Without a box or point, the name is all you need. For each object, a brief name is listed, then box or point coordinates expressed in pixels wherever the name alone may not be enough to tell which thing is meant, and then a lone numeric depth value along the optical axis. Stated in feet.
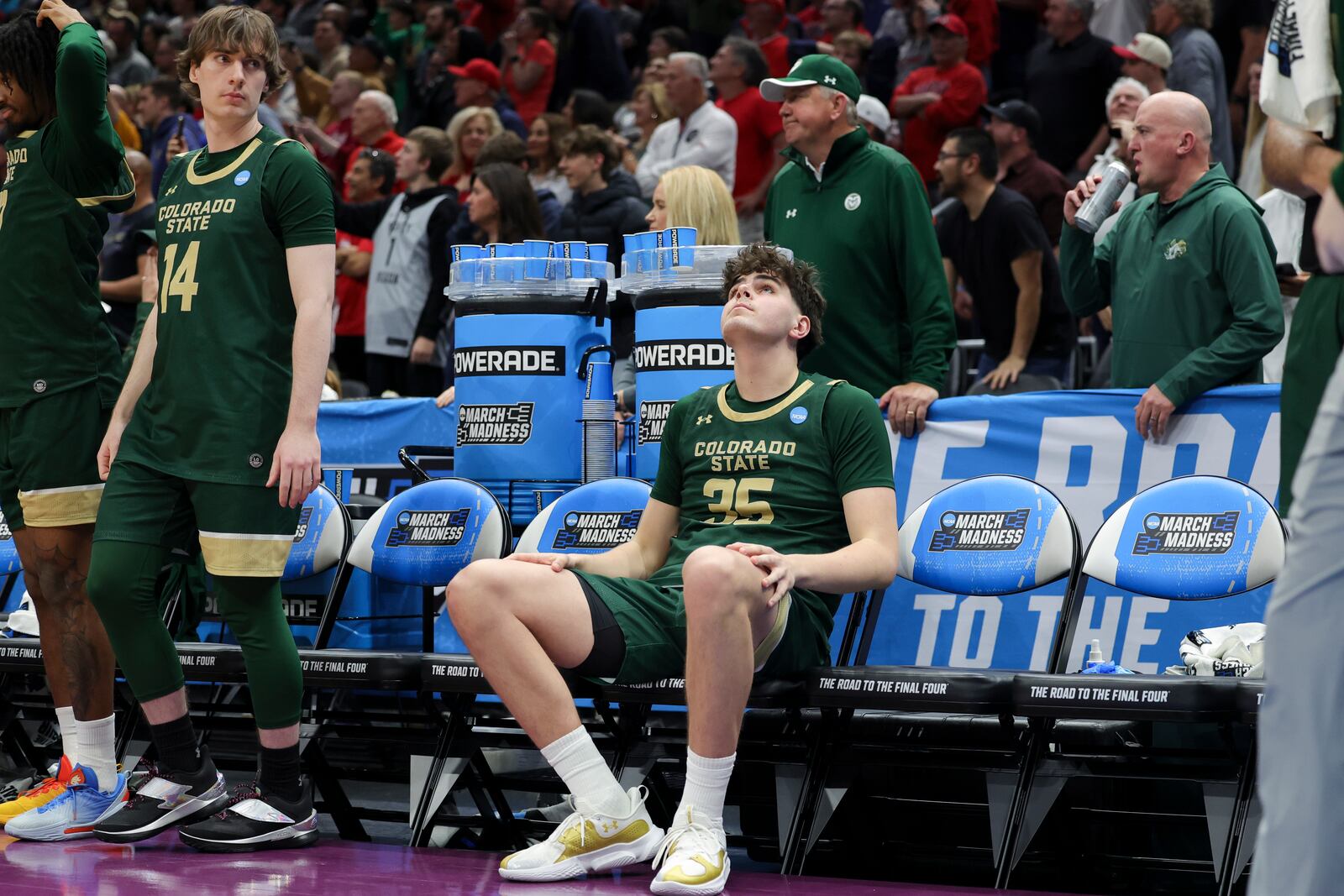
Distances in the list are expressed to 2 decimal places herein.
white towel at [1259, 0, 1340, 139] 17.28
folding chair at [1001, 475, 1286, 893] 24.39
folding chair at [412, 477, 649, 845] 28.91
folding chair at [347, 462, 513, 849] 32.76
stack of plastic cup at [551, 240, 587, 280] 35.99
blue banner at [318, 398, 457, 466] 42.47
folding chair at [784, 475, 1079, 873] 25.88
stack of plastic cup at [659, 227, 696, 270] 34.14
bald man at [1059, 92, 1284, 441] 31.58
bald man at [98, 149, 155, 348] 53.31
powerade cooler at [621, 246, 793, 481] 33.35
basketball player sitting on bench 24.58
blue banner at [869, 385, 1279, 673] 31.68
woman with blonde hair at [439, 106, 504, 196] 61.11
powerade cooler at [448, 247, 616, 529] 35.06
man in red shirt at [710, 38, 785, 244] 59.16
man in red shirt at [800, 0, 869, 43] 69.15
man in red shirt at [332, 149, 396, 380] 60.54
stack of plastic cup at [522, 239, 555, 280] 35.65
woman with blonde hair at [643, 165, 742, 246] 37.96
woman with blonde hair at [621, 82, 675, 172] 66.03
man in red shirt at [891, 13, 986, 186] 60.08
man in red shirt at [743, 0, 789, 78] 67.67
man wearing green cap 34.53
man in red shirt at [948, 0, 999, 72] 66.08
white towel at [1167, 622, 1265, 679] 26.35
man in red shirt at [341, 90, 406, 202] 65.92
